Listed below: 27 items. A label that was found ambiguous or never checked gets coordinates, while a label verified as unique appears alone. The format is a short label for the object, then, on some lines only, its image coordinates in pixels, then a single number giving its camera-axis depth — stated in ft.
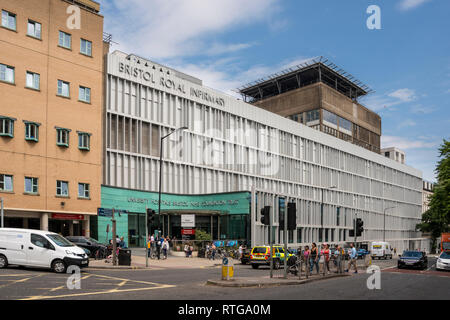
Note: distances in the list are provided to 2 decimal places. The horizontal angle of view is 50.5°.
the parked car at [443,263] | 108.58
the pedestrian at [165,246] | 124.47
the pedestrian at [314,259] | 78.49
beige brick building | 122.52
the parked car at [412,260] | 113.19
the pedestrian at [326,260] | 81.55
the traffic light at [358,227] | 93.91
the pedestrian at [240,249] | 133.95
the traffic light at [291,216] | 69.22
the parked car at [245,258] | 120.98
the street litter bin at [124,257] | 90.48
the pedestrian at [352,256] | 94.38
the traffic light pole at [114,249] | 88.73
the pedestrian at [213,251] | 129.49
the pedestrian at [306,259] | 74.58
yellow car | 102.82
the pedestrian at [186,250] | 133.80
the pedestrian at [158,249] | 118.21
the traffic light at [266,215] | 70.13
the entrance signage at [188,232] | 133.08
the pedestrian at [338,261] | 86.48
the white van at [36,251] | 70.69
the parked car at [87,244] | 107.76
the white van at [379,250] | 211.82
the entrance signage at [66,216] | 132.73
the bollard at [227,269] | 63.87
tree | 161.58
